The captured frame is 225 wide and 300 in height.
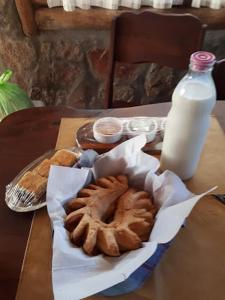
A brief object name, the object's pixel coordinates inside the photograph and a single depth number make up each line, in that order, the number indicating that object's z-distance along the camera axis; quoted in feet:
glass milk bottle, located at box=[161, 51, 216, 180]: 1.85
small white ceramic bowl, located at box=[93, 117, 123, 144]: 2.52
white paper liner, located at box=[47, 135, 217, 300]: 1.45
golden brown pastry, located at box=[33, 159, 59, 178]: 2.20
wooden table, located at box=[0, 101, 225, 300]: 1.78
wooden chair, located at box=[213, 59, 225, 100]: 3.34
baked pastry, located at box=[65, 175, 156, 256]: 1.64
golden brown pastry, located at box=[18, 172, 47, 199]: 2.08
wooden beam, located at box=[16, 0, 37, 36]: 4.70
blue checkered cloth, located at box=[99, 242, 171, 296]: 1.57
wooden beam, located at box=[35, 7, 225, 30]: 4.78
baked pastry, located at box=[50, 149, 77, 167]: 2.25
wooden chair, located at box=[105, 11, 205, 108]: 3.70
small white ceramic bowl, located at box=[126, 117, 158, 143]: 2.57
